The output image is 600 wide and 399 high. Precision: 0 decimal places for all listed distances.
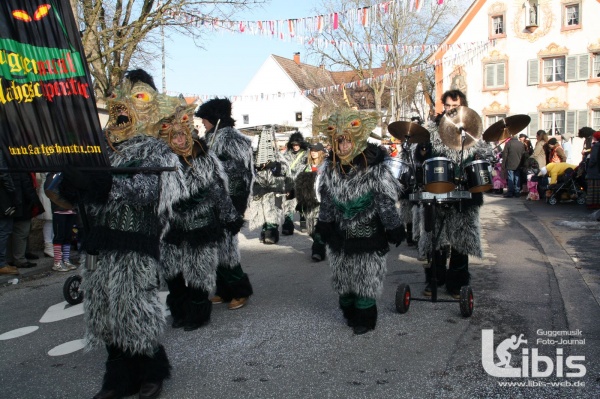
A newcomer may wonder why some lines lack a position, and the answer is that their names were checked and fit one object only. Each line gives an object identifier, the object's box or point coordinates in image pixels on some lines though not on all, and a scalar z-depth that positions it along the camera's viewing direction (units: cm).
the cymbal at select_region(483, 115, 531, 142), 540
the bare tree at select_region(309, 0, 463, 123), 2755
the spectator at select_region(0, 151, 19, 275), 780
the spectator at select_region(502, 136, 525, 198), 1628
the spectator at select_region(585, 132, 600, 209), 1120
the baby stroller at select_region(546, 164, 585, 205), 1321
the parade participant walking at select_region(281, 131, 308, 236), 1022
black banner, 302
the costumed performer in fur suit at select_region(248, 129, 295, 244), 1007
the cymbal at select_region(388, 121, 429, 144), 541
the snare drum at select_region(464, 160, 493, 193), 527
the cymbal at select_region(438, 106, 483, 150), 535
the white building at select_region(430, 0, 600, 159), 2775
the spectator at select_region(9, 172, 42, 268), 805
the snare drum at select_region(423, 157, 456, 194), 511
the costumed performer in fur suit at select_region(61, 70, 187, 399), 356
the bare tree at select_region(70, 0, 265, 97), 1259
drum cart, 507
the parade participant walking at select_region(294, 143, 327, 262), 922
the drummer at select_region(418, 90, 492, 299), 562
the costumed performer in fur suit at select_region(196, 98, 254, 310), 587
